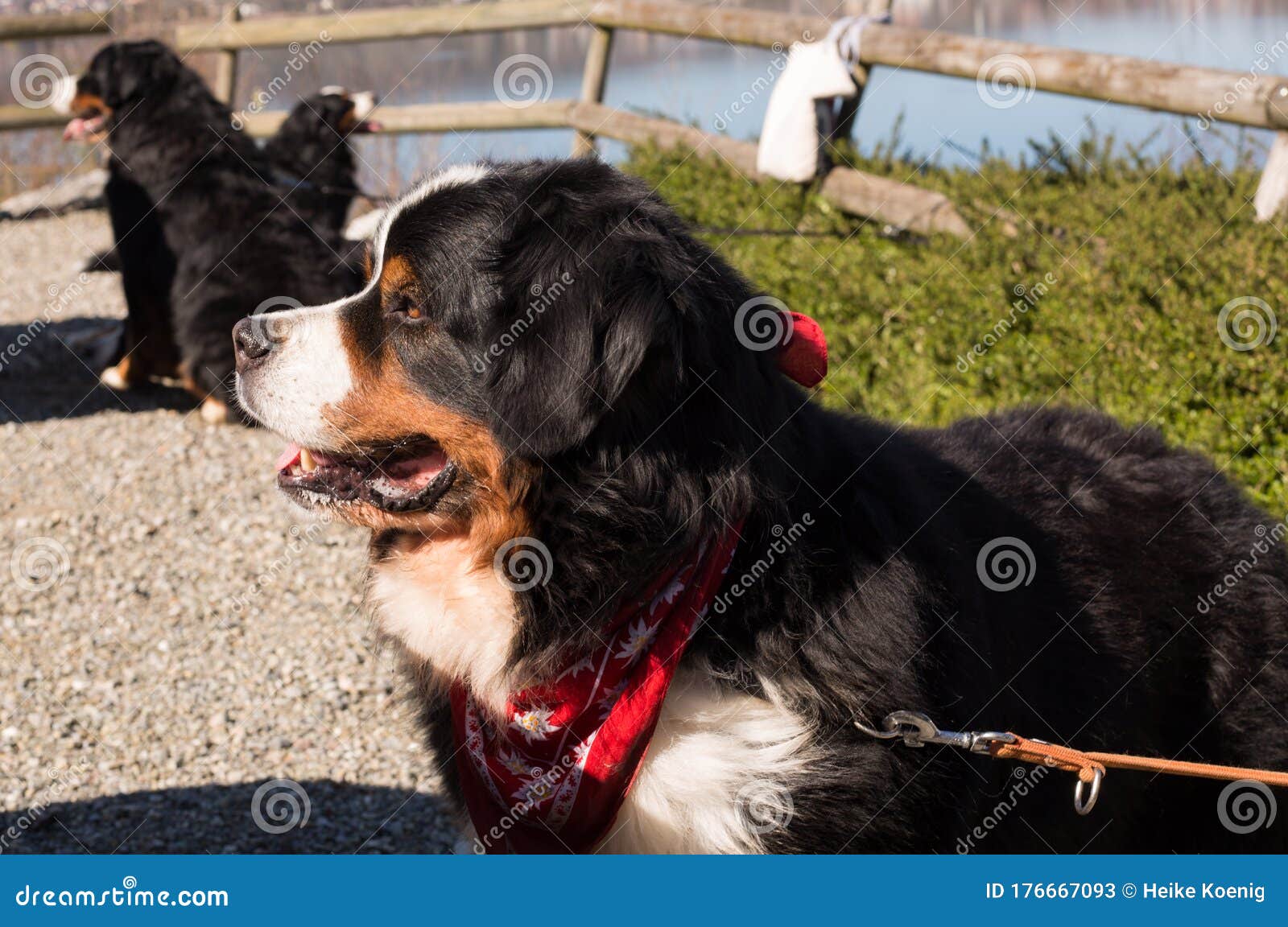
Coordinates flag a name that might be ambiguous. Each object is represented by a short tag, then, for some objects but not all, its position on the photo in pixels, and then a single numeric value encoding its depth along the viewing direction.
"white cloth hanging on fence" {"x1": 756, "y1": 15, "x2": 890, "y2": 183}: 7.64
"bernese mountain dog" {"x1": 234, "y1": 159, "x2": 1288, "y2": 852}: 2.33
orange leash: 2.30
